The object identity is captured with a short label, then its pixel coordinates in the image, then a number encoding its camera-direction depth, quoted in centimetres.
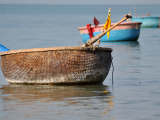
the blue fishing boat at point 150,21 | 8675
